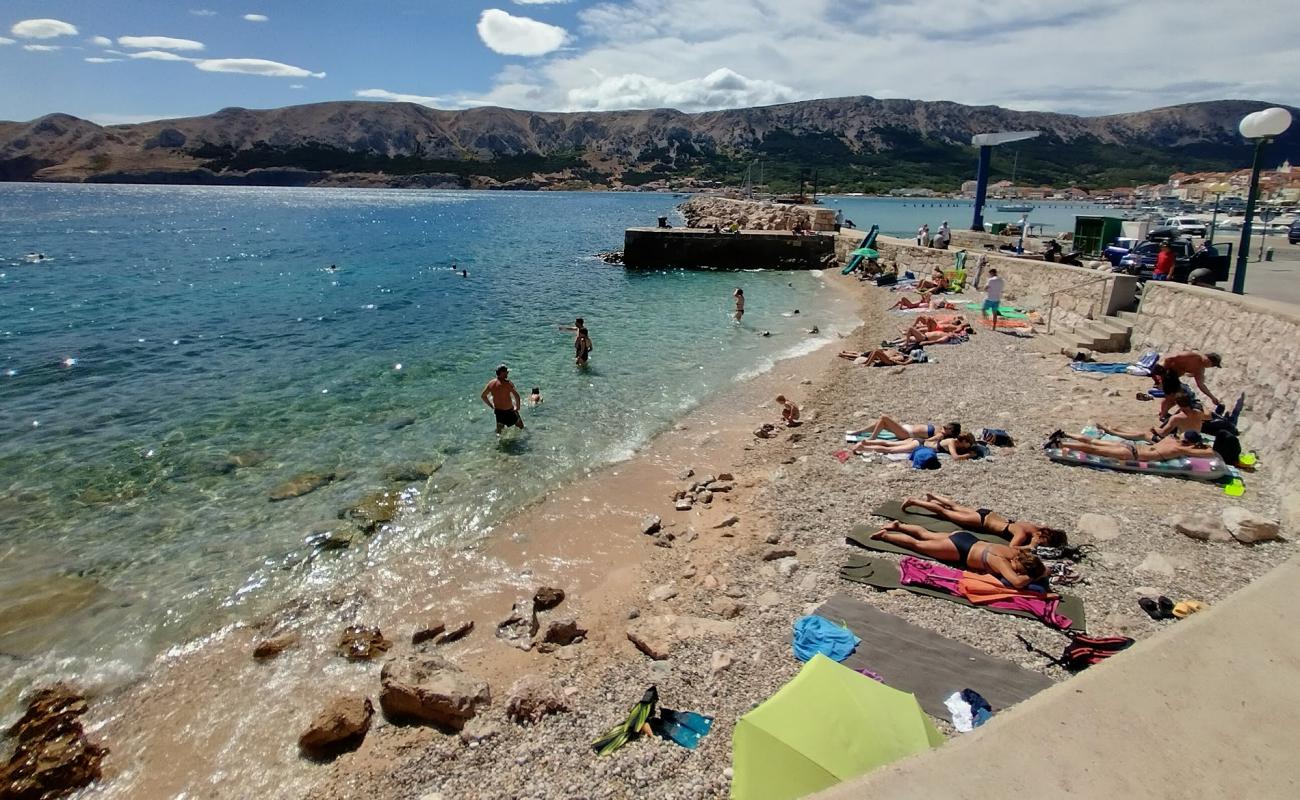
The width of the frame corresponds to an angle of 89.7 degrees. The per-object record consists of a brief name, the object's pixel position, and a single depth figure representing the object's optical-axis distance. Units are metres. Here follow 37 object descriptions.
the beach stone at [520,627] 7.10
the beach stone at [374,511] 9.81
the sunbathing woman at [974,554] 6.82
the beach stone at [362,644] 6.96
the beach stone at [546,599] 7.72
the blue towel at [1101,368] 14.38
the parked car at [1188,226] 27.68
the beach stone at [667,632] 6.44
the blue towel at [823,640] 5.89
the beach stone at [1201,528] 7.50
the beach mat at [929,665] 5.35
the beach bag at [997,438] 10.91
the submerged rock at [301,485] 10.68
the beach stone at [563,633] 6.98
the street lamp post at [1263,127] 10.93
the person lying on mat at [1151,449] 9.44
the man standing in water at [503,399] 12.88
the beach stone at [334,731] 5.67
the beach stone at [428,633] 7.22
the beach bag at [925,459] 10.28
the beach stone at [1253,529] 7.36
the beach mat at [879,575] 6.51
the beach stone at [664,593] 7.66
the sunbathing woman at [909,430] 11.45
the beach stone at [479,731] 5.45
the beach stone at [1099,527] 7.77
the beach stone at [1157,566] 6.92
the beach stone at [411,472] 11.30
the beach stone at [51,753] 5.46
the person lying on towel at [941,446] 10.65
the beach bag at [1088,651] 5.61
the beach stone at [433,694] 5.78
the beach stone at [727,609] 6.91
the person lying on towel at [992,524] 7.53
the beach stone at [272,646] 7.04
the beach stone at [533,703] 5.62
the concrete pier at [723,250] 40.56
